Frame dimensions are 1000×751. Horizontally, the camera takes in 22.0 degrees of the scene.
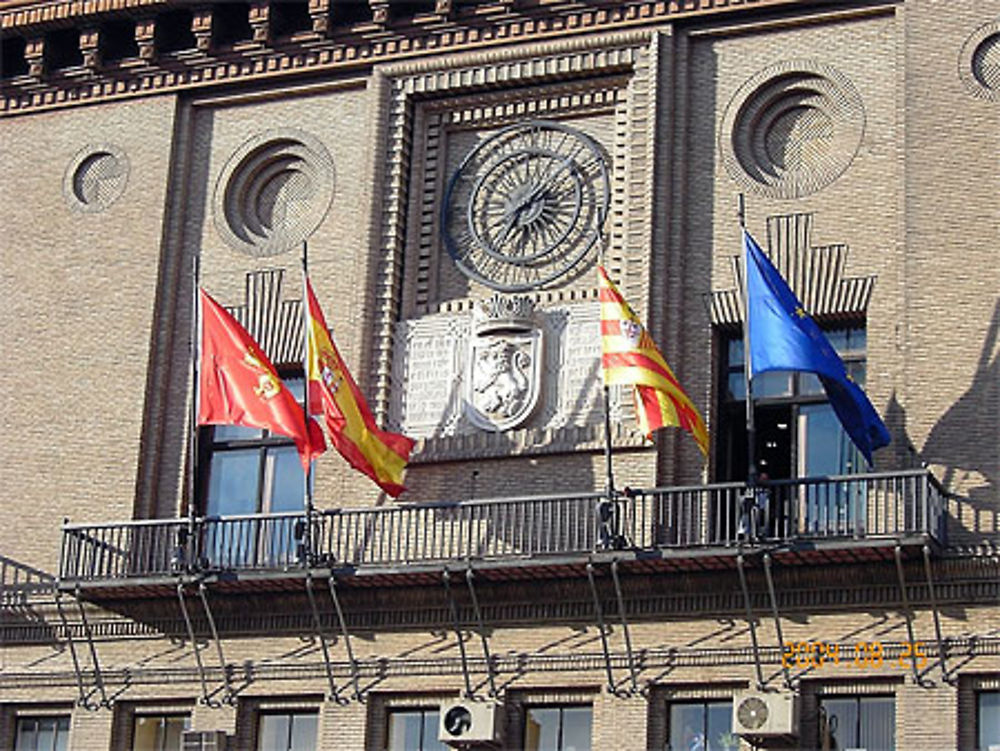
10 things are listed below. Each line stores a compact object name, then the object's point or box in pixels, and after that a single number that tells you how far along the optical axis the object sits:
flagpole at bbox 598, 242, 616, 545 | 33.44
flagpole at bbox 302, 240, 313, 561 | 34.84
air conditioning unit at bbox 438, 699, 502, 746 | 33.88
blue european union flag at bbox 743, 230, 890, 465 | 32.50
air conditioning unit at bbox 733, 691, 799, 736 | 32.19
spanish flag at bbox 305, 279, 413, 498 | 34.34
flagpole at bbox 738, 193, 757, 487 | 32.59
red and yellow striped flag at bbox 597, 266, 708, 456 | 33.06
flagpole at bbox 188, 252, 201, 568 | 35.78
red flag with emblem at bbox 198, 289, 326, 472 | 34.78
